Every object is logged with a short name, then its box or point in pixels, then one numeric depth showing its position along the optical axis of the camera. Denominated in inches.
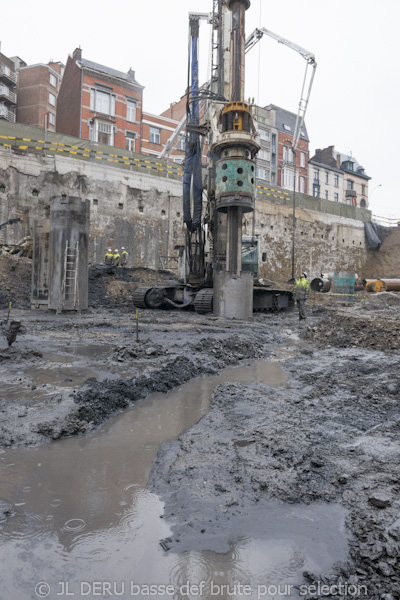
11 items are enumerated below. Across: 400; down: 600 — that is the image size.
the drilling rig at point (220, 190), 597.6
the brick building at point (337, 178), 2198.6
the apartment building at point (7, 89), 1777.8
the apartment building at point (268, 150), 1929.3
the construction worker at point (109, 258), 939.9
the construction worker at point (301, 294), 621.3
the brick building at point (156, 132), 1710.1
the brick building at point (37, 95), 1887.3
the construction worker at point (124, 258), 969.1
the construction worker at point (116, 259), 926.4
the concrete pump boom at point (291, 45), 1254.5
